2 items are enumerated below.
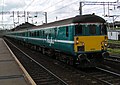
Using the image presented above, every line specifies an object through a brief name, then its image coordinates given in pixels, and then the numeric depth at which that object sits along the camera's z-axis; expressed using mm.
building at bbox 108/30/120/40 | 32815
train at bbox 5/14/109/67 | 8119
